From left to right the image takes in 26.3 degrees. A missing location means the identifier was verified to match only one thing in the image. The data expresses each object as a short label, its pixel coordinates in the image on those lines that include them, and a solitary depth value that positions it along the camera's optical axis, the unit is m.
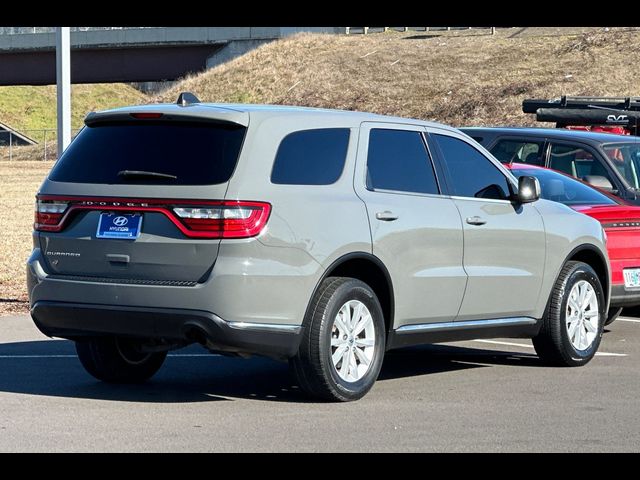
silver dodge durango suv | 8.06
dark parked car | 13.98
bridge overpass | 71.88
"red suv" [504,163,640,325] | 12.09
